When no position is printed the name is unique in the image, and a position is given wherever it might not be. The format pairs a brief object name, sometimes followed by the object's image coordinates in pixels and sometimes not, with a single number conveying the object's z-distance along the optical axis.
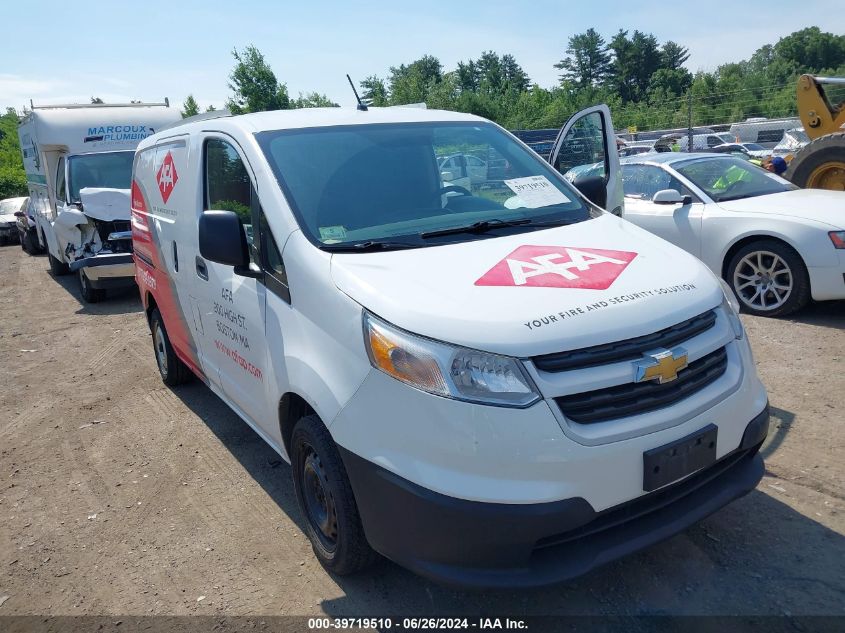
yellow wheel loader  8.11
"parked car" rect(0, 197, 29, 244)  20.72
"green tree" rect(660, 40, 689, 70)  92.31
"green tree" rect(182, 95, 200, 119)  38.71
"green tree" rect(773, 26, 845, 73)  85.94
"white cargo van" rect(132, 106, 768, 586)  2.22
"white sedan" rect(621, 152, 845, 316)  5.88
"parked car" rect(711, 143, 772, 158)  25.70
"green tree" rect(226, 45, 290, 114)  33.03
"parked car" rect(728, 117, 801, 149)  31.85
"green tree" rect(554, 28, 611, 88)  90.06
